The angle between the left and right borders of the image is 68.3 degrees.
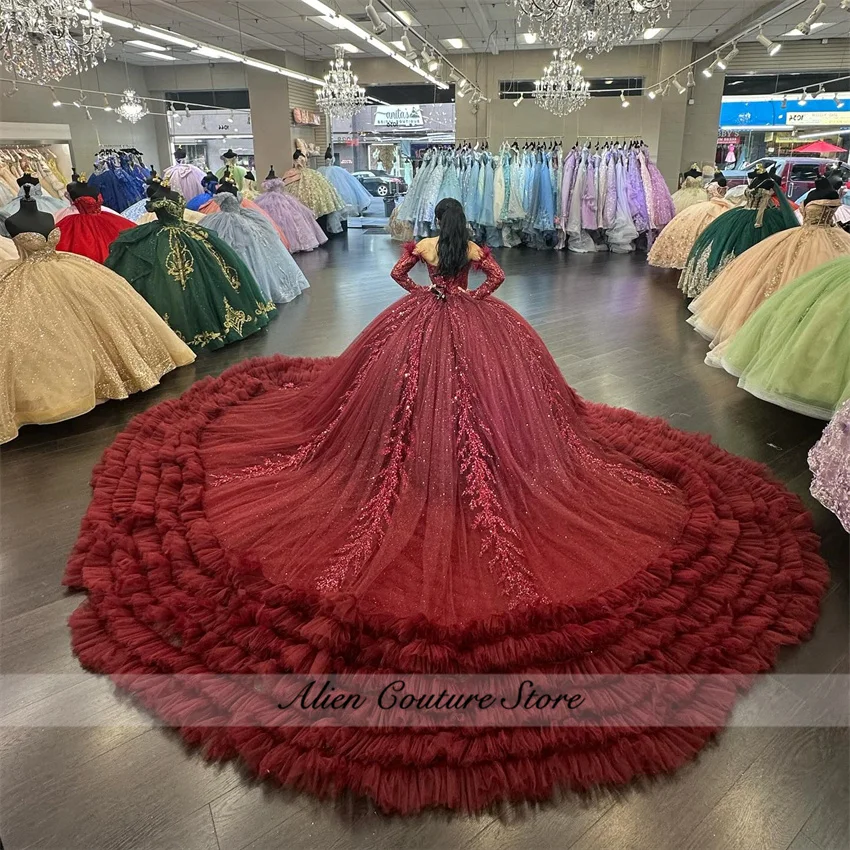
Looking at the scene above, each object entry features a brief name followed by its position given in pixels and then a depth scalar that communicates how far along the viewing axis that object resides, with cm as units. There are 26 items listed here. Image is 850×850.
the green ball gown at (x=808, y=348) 293
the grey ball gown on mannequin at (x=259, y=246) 589
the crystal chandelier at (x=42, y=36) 395
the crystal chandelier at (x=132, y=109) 936
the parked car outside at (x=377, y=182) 1161
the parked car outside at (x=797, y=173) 896
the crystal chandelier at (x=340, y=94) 925
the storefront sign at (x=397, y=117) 1231
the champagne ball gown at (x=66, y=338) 323
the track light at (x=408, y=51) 684
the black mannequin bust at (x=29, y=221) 349
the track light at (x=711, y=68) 782
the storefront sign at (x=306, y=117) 1211
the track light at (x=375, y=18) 532
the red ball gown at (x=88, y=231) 519
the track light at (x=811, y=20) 434
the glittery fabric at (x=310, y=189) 999
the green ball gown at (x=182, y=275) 448
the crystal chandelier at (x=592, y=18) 419
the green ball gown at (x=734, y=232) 528
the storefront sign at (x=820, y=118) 984
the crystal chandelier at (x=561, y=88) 863
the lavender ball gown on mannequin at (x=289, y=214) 875
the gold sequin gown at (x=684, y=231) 717
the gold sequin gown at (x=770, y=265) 405
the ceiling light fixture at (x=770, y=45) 620
